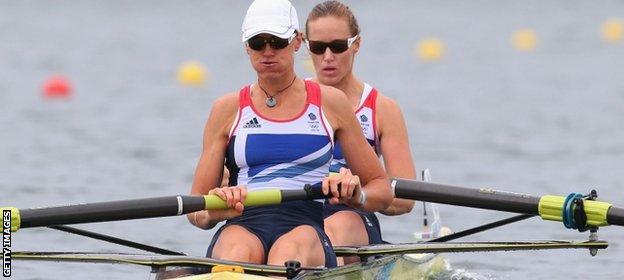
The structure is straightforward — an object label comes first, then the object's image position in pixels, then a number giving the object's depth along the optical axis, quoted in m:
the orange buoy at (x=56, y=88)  52.19
